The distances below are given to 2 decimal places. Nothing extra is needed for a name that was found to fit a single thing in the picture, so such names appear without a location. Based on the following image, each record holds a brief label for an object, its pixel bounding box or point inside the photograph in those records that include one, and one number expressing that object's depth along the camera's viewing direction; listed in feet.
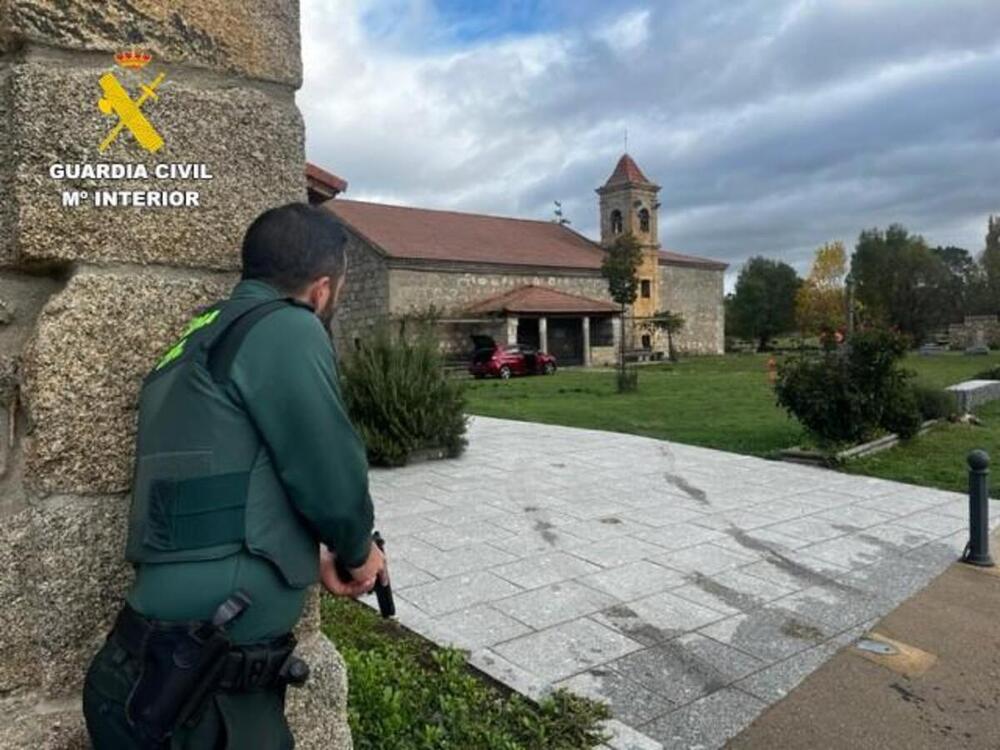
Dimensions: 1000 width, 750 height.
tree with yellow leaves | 157.69
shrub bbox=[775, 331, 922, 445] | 32.07
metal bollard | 17.83
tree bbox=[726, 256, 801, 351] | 184.96
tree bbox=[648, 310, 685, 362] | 141.38
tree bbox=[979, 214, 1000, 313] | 167.32
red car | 92.43
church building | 109.29
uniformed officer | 4.40
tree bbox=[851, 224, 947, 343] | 166.91
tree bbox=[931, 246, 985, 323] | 168.35
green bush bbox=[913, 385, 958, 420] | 39.63
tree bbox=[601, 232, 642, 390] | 116.78
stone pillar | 5.49
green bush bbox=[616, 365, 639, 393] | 66.49
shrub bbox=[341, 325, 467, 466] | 30.35
